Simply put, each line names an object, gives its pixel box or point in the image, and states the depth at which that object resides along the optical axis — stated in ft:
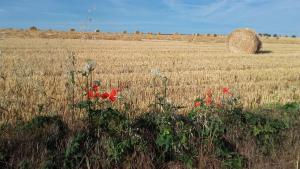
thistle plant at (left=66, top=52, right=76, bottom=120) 13.35
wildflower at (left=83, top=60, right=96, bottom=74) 12.63
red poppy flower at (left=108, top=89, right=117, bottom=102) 13.22
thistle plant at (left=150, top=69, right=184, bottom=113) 13.45
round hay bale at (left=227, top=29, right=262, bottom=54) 71.51
